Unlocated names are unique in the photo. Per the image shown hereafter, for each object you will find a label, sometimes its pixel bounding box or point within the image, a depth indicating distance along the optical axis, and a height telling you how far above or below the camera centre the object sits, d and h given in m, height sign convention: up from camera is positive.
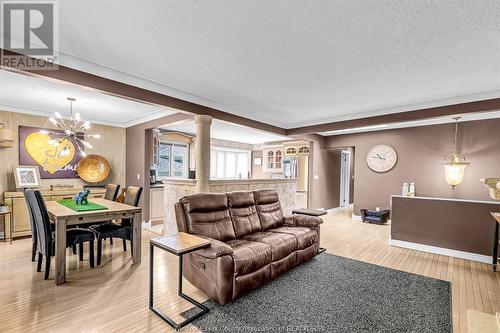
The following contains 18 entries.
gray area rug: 2.08 -1.40
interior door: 8.59 -0.46
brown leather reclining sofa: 2.38 -0.97
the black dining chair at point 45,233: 2.83 -0.93
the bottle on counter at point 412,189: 5.60 -0.55
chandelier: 4.68 +0.55
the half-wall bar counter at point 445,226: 3.71 -1.00
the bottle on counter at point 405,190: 5.51 -0.56
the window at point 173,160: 6.79 +0.05
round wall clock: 6.29 +0.20
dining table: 2.76 -0.76
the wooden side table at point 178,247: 2.04 -0.76
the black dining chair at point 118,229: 3.32 -0.99
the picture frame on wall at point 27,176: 4.61 -0.34
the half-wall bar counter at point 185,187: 4.27 -0.49
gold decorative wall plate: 5.46 -0.19
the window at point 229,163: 8.96 -0.01
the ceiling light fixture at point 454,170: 4.82 -0.06
